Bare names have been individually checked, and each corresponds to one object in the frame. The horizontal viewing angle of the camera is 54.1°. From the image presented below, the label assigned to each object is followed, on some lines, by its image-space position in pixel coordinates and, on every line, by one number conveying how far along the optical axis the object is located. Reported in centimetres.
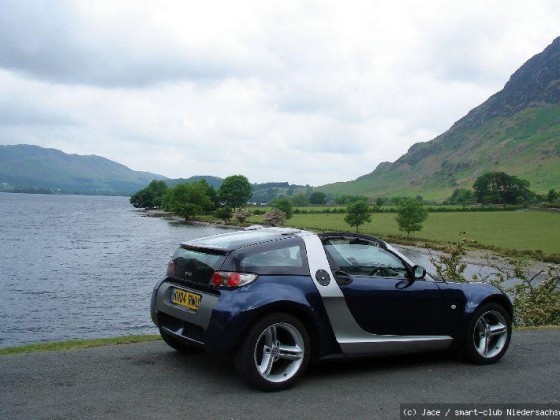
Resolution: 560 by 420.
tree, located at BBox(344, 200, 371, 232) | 10094
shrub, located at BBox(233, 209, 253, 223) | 13088
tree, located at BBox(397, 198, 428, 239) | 8812
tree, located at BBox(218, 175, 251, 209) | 15588
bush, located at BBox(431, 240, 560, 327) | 1727
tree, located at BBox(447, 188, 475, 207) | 17945
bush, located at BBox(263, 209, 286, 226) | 11984
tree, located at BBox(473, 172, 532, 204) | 16575
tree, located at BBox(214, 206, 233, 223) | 12975
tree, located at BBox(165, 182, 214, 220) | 13700
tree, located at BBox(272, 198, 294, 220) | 13412
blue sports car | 657
